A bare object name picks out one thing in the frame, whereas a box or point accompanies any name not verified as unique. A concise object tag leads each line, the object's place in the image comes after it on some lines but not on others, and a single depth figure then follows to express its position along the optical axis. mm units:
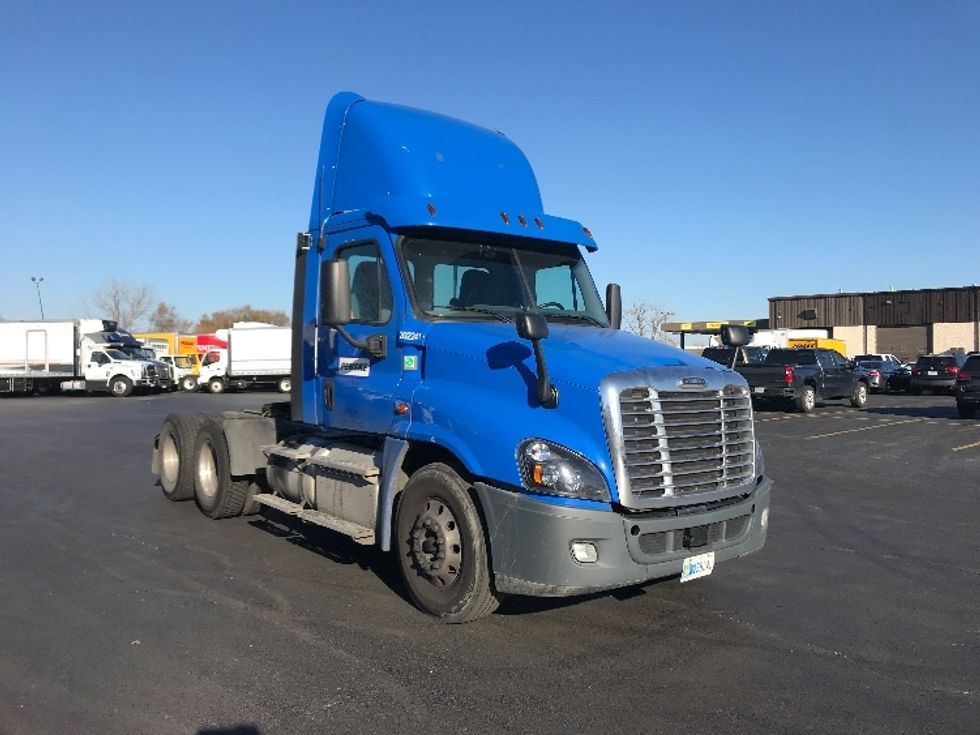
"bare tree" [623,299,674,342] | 62081
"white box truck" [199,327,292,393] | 38594
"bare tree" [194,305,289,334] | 118750
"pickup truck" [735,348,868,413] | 23219
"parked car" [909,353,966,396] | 33125
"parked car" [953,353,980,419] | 21312
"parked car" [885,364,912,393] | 36125
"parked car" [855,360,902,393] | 36219
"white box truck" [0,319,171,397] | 37438
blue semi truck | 4781
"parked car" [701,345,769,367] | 22411
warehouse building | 55500
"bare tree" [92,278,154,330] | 99250
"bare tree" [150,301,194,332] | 120250
